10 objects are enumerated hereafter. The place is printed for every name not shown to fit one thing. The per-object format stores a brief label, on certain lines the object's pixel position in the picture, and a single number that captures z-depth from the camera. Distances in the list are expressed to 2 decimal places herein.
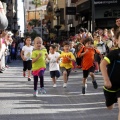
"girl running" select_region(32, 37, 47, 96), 13.62
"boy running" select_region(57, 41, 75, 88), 15.77
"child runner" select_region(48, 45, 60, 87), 15.97
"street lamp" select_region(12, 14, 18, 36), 62.98
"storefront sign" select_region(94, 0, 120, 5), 32.58
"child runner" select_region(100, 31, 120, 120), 7.32
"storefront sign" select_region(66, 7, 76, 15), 41.87
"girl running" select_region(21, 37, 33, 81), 18.28
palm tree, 142.32
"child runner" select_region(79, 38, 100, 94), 13.83
